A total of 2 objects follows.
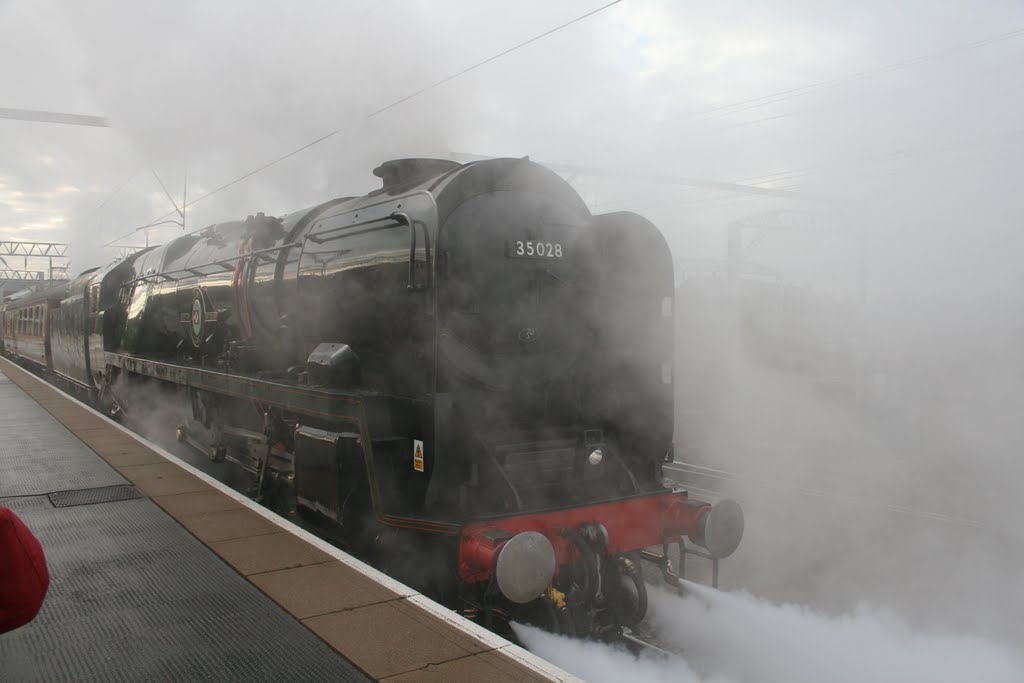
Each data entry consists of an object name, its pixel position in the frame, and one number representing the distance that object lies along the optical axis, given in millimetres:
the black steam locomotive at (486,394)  3541
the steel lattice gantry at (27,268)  35875
